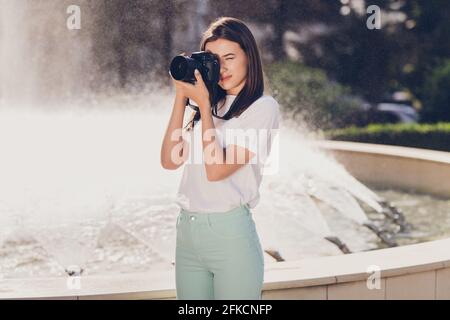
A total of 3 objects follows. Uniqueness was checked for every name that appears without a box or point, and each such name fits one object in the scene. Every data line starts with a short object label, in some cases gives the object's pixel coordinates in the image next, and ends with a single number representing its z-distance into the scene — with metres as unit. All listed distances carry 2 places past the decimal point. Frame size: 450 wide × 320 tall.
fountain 8.41
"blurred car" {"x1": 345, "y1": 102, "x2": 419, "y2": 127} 32.05
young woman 4.55
